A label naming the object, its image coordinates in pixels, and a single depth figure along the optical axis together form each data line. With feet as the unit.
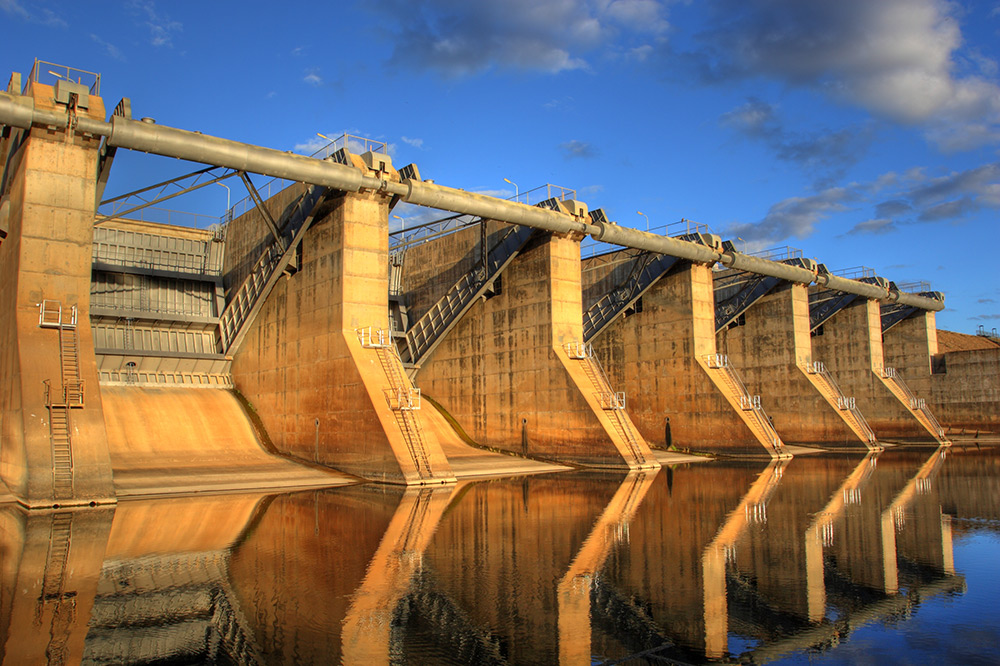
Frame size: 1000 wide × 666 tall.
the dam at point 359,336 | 69.87
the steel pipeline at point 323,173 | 72.59
